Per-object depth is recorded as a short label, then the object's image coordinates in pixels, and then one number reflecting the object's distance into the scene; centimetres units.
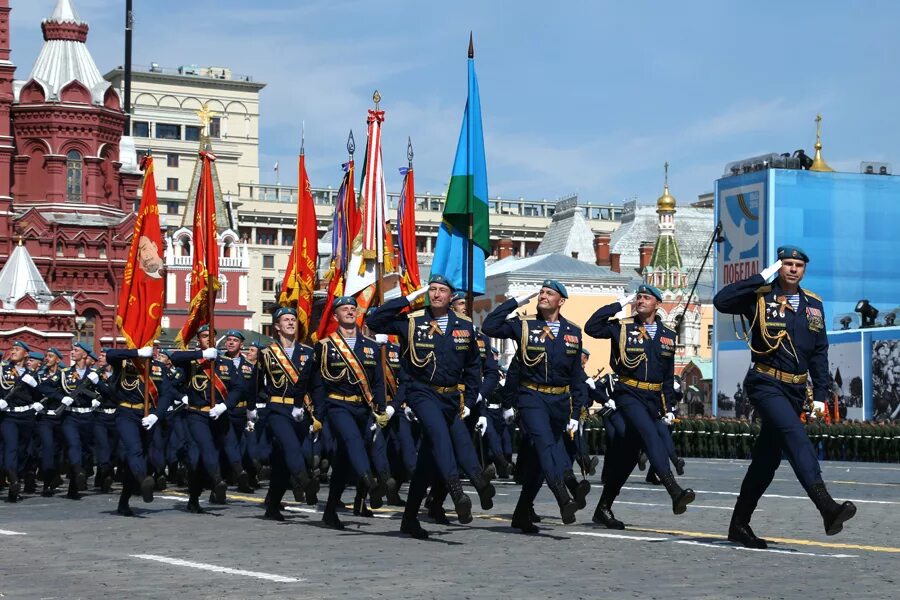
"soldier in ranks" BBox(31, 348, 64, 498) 2030
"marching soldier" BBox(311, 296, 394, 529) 1364
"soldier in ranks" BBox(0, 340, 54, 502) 1981
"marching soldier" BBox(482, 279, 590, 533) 1269
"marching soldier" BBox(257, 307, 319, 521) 1445
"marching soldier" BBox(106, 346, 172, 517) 1589
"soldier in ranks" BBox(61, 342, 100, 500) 2003
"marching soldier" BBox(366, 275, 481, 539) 1253
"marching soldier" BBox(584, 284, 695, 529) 1295
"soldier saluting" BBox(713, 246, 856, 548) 1116
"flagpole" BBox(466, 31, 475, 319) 1886
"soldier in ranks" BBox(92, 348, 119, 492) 2103
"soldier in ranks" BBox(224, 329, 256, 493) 1757
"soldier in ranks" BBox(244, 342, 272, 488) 2016
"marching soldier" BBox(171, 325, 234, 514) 1638
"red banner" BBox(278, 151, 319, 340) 2645
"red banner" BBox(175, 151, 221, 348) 2091
